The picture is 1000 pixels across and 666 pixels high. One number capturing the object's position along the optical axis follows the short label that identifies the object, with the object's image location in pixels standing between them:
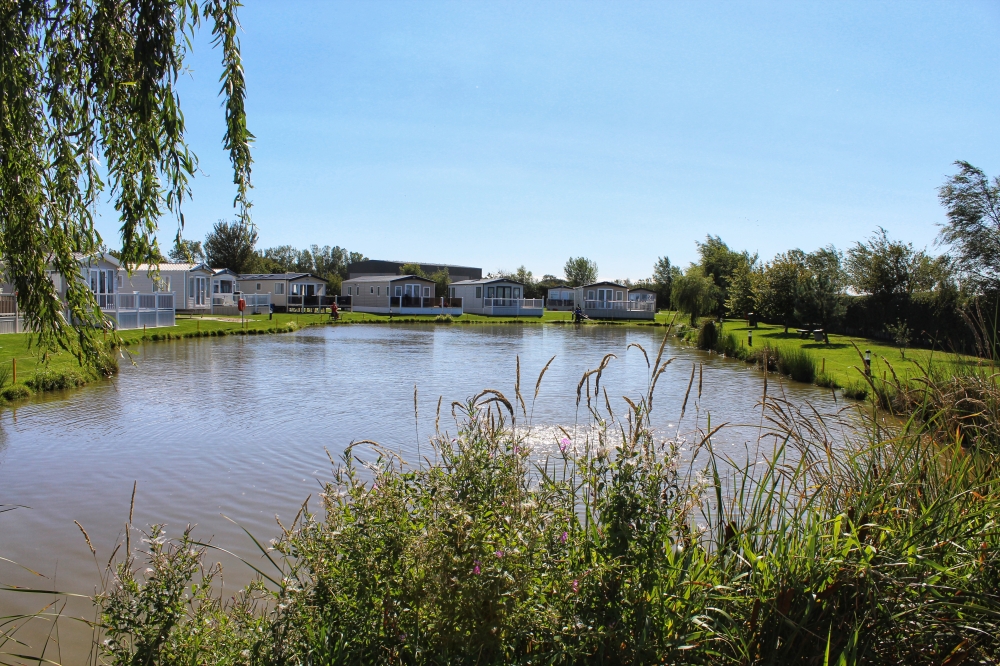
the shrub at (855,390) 13.73
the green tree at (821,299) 28.88
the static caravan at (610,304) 55.38
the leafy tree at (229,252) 66.19
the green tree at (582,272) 85.38
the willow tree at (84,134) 3.30
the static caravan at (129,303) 27.23
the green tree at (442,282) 60.35
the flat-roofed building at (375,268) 83.88
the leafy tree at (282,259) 73.20
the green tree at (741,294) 38.46
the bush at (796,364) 17.56
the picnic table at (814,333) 26.31
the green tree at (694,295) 36.69
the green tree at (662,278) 64.75
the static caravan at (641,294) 57.12
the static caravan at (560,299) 63.59
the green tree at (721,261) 55.12
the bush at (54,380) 13.24
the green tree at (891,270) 28.31
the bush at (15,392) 12.30
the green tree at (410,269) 68.25
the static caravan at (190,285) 39.88
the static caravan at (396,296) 51.53
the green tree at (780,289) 32.06
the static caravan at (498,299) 54.50
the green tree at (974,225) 23.78
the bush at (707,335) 28.58
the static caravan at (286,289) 50.19
